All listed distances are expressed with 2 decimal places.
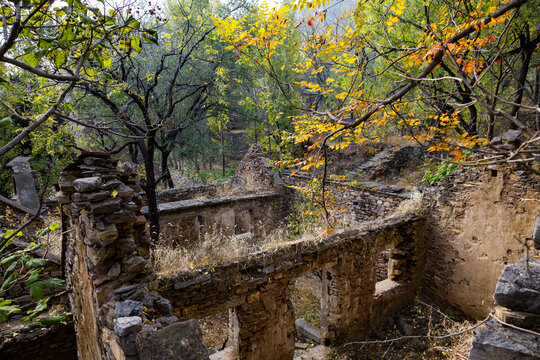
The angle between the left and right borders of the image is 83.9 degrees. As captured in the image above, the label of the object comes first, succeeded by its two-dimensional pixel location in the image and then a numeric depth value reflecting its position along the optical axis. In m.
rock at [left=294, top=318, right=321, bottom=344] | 6.73
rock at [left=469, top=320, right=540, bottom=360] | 1.65
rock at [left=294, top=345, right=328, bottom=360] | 6.07
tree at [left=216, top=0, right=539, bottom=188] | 2.34
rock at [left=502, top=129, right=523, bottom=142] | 5.00
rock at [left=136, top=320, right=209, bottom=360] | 2.19
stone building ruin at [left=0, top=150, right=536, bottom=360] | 2.93
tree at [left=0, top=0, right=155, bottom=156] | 1.78
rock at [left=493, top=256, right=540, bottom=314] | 1.78
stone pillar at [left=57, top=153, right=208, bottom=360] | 2.87
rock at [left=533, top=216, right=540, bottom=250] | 1.89
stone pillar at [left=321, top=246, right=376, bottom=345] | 6.19
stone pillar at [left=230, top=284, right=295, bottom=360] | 5.14
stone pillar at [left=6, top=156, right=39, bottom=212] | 11.18
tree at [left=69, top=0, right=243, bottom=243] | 7.58
